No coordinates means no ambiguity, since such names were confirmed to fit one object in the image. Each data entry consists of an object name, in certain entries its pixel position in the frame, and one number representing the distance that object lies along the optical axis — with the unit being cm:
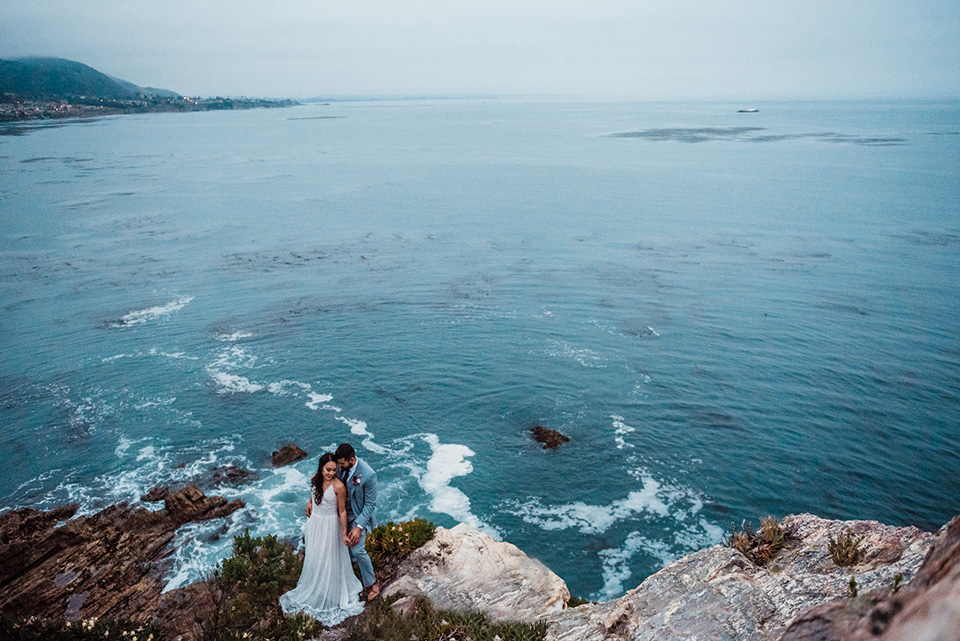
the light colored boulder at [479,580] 1249
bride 1064
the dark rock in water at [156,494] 2697
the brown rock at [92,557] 2069
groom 1053
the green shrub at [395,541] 1413
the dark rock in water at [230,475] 2880
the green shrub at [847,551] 983
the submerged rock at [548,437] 3138
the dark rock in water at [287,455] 3011
